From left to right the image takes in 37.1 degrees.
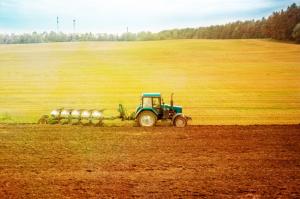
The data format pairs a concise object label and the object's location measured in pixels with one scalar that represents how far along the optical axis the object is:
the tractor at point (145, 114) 19.45
